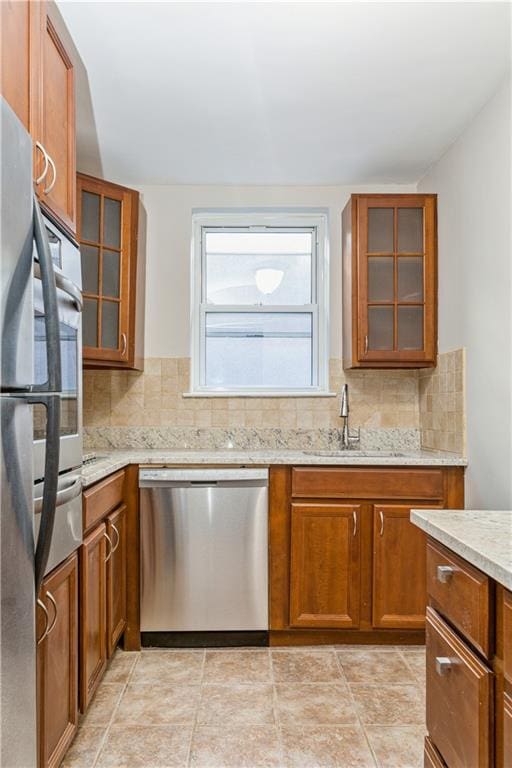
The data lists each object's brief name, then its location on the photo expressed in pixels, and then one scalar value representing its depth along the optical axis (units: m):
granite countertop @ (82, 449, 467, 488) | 2.68
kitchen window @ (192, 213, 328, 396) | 3.44
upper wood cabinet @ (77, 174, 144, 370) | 2.88
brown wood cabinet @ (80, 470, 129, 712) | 1.95
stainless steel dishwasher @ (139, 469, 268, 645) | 2.69
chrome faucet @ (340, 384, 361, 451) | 3.22
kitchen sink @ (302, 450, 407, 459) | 2.96
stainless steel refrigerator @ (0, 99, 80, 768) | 0.98
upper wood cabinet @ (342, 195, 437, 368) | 3.07
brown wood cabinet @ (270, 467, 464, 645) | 2.69
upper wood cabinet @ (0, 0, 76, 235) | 1.31
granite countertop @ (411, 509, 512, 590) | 1.10
